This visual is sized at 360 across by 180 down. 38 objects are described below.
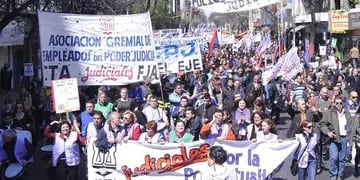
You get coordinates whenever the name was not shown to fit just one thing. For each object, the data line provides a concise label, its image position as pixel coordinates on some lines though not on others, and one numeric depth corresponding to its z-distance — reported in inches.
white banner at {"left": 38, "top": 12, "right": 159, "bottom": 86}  457.7
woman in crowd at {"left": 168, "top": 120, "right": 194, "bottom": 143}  385.4
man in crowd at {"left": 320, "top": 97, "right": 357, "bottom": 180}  451.2
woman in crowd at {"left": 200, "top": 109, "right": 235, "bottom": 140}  405.1
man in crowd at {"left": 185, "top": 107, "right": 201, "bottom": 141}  445.5
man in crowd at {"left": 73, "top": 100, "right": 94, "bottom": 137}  449.1
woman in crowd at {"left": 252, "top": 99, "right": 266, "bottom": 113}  490.9
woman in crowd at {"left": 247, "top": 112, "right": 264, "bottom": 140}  411.8
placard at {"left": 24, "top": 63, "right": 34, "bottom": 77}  1010.7
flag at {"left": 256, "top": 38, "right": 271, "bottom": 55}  1195.6
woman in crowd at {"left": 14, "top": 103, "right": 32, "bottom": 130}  530.9
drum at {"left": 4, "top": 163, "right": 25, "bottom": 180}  393.7
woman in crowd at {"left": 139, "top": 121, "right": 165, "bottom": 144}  393.4
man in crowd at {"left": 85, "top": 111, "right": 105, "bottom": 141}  409.4
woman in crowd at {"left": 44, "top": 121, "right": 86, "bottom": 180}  405.4
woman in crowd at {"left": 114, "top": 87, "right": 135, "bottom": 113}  502.1
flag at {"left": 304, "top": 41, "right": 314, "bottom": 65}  1055.4
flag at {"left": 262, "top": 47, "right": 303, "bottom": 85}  678.5
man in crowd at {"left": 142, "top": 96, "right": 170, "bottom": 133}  481.1
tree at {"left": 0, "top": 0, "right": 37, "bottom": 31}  762.8
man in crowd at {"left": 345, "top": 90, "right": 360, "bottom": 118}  495.2
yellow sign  1350.0
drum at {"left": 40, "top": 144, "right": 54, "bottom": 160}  424.5
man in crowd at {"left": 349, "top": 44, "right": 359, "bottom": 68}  1221.7
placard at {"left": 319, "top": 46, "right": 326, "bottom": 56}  1396.4
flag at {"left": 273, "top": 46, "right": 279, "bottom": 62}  1175.3
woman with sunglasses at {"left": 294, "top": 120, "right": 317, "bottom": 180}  406.9
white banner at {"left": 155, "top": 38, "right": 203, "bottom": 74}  639.1
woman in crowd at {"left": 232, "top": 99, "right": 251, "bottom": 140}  434.3
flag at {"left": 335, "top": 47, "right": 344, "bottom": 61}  1512.8
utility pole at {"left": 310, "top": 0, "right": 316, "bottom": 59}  1809.8
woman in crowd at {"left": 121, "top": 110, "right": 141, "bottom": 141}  411.5
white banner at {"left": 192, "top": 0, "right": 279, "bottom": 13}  636.7
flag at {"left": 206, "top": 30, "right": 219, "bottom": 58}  1102.0
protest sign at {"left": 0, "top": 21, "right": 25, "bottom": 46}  1270.9
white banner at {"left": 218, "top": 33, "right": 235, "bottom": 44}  2109.6
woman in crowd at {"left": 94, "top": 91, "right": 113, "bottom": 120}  480.4
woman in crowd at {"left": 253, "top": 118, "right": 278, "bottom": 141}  390.6
